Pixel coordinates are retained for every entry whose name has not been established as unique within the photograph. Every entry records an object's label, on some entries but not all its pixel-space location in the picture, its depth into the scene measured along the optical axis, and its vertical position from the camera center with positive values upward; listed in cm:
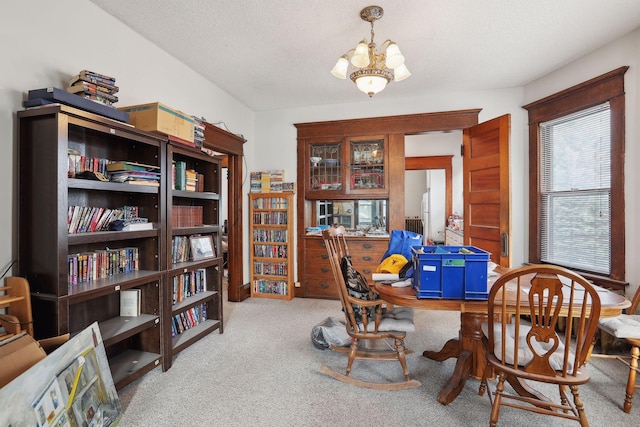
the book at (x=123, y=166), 207 +32
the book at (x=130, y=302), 229 -65
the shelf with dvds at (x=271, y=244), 420 -42
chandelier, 210 +104
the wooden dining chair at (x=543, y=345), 139 -65
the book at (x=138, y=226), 205 -8
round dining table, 168 -70
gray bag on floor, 261 -105
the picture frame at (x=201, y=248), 276 -31
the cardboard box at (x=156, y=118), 220 +70
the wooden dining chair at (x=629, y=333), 180 -75
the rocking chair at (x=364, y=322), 206 -75
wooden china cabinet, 400 +45
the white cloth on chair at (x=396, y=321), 207 -74
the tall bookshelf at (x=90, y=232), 165 -11
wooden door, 306 +28
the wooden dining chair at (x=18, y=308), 154 -49
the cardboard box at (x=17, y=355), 126 -61
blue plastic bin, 171 -35
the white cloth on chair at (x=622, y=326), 191 -72
